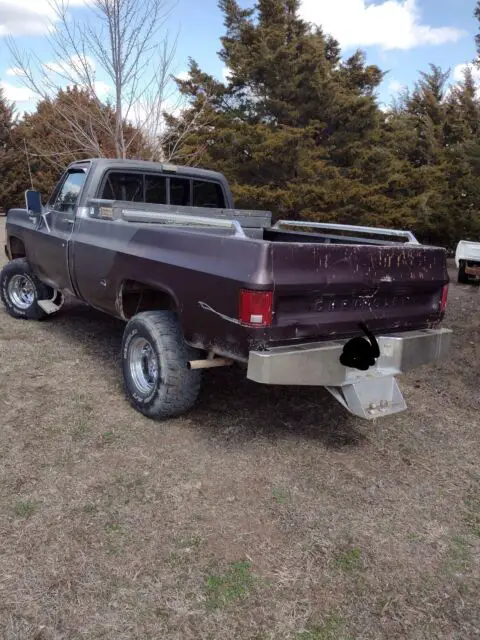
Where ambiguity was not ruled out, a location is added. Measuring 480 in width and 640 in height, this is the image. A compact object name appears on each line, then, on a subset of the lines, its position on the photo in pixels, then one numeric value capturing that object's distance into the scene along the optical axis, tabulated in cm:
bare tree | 984
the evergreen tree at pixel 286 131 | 1291
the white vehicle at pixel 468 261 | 1136
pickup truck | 322
